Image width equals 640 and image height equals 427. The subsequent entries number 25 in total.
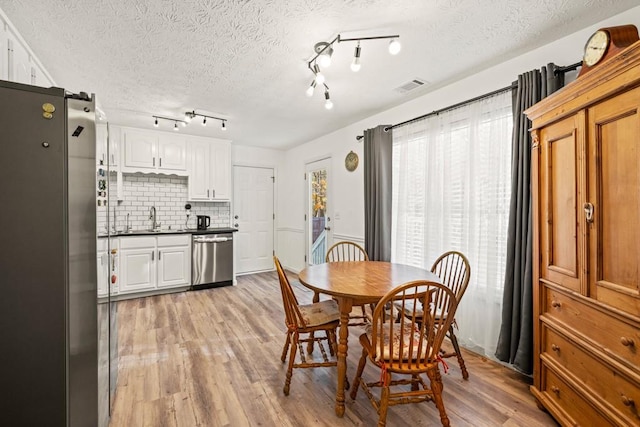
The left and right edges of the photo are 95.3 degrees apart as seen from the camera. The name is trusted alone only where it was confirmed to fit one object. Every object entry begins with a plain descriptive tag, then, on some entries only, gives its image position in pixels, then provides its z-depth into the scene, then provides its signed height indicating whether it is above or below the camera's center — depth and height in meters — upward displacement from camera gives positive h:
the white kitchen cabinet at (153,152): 4.37 +1.01
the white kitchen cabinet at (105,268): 1.55 -0.29
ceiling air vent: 2.81 +1.30
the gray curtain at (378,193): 3.47 +0.27
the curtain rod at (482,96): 1.98 +1.01
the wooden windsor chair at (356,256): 2.71 -0.56
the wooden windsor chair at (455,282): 2.14 -0.56
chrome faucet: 4.77 -0.01
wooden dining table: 1.83 -0.47
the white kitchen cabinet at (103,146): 1.52 +0.41
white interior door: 5.63 -0.02
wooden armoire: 1.27 -0.17
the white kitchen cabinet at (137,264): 4.12 -0.68
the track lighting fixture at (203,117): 3.63 +1.30
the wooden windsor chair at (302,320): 2.00 -0.76
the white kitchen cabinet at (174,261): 4.38 -0.68
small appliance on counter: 4.90 -0.09
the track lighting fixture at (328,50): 1.93 +1.20
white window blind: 2.44 +0.17
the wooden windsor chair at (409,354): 1.56 -0.79
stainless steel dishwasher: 4.62 -0.72
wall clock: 4.16 +0.79
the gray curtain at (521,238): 2.11 -0.18
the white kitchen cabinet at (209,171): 4.88 +0.79
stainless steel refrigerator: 1.18 -0.16
